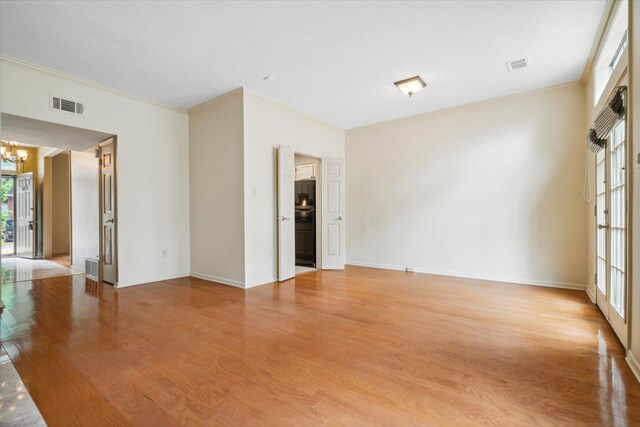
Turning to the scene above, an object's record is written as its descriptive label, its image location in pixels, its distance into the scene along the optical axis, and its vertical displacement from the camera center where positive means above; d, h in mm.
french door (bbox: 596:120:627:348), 2629 -244
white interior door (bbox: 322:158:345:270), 6012 -96
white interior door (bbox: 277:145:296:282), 4840 -89
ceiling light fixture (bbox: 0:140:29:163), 6320 +1328
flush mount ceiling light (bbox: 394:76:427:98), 4068 +1762
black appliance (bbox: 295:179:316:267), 6406 -278
